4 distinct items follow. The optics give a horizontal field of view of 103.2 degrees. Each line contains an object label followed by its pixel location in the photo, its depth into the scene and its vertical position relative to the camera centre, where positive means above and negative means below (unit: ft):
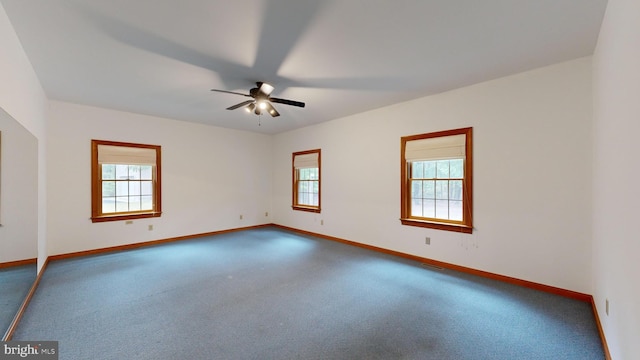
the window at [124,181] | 15.35 -0.14
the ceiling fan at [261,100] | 10.85 +3.52
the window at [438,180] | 12.20 -0.04
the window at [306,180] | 20.22 -0.09
